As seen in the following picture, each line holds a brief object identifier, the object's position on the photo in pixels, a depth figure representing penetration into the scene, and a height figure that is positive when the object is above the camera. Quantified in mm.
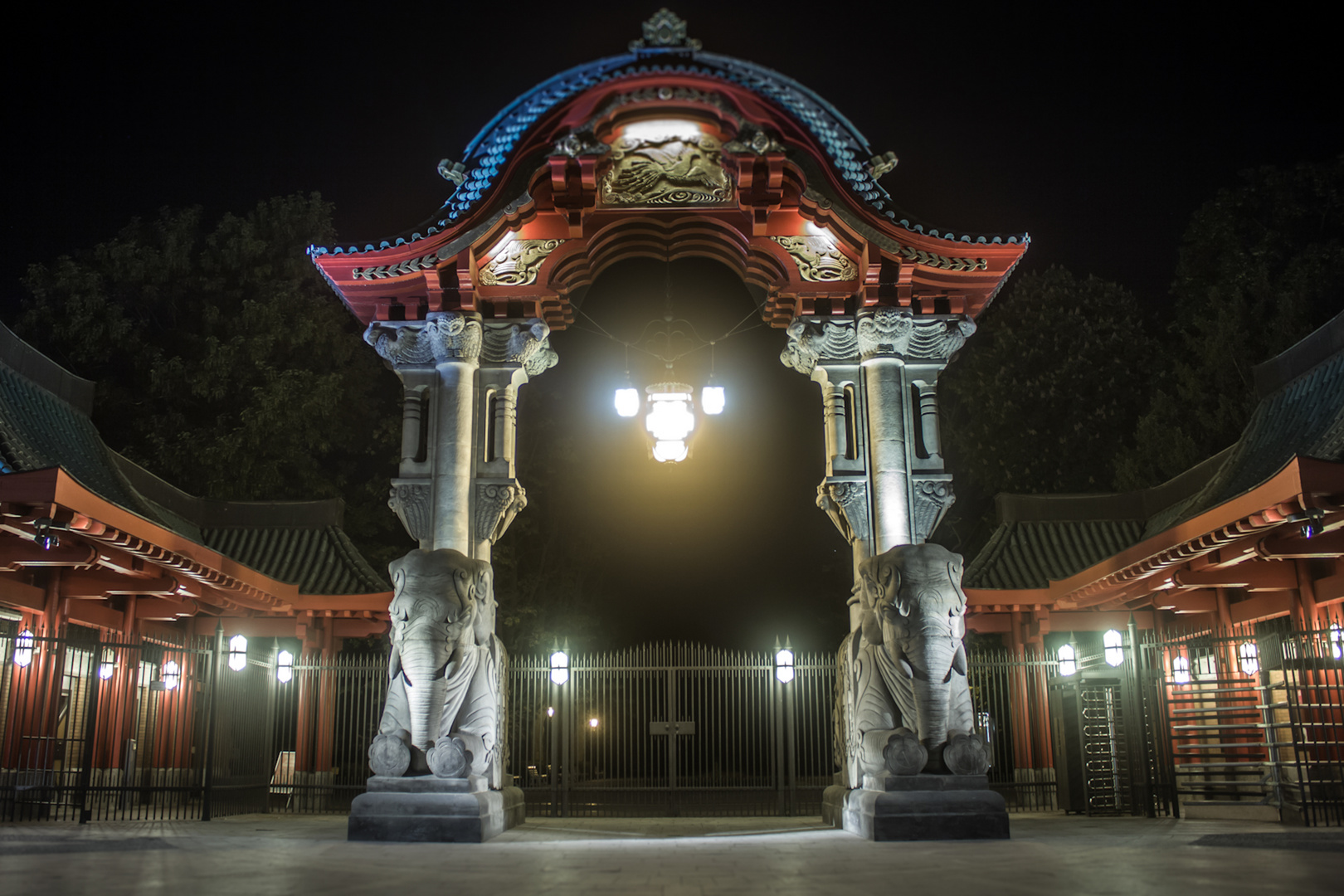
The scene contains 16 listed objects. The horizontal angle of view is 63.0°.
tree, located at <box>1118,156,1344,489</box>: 21500 +7798
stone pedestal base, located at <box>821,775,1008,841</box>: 9516 -959
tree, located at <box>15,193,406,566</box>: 22750 +7393
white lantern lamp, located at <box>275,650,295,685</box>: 14641 +515
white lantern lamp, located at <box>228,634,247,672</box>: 13591 +638
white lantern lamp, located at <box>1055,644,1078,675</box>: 12849 +450
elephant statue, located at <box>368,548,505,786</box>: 9797 +246
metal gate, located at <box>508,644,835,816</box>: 14406 -318
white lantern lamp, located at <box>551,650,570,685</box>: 14305 +442
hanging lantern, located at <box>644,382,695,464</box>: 12289 +3074
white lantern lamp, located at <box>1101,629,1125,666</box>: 12852 +544
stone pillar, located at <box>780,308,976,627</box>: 11266 +2854
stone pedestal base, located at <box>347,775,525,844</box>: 9586 -920
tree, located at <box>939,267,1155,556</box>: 26734 +7273
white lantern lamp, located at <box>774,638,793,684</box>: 14422 +446
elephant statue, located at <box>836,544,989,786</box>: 9727 +223
